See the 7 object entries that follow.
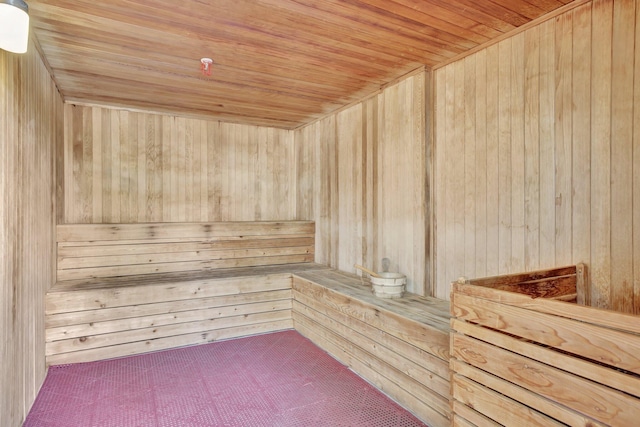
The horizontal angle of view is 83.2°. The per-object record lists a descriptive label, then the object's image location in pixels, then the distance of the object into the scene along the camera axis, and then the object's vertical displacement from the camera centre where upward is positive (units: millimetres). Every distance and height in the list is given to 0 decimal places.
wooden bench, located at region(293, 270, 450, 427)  1994 -882
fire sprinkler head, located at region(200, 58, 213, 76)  2478 +1019
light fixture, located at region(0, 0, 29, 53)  1244 +652
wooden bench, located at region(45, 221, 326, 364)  2869 -681
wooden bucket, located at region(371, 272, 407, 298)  2654 -583
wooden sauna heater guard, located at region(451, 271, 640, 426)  1093 -544
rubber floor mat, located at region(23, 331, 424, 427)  2080 -1214
